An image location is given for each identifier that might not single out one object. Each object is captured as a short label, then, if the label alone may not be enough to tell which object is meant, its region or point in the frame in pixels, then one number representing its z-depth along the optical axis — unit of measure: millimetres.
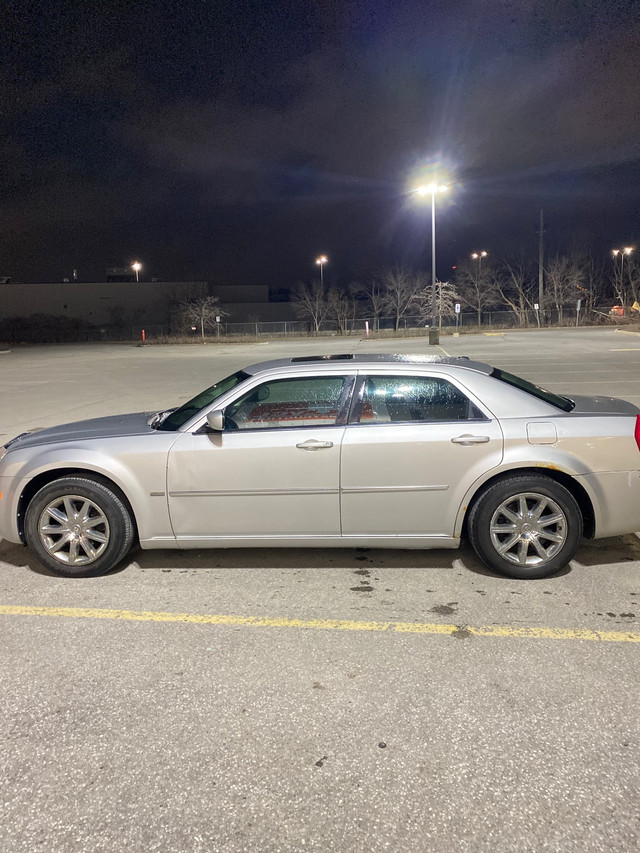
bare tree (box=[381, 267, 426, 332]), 70562
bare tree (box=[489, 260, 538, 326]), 68938
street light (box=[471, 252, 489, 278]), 78050
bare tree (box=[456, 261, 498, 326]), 73438
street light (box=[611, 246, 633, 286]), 76675
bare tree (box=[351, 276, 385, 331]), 73250
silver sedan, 4156
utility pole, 64375
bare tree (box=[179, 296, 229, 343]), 61625
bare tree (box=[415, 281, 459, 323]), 68875
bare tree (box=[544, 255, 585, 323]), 69438
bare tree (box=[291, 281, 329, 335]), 68562
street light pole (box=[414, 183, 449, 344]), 31891
